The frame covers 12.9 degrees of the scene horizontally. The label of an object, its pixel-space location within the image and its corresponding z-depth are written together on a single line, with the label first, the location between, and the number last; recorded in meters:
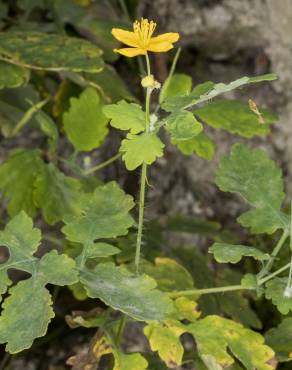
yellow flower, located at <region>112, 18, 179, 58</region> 0.41
